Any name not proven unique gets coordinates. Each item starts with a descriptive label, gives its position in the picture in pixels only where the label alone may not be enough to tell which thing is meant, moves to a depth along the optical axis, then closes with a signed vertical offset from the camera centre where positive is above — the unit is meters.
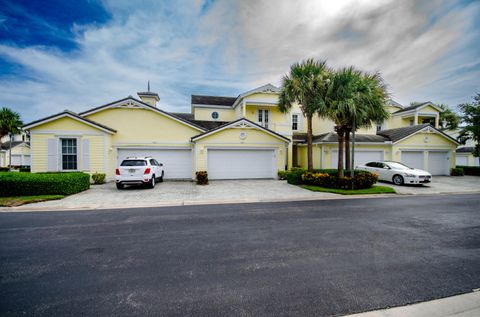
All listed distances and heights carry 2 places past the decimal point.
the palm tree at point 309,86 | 12.49 +4.64
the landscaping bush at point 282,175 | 15.79 -1.15
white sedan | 13.16 -0.88
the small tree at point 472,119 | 18.45 +3.72
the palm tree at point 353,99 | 11.39 +3.47
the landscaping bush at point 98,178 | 13.55 -1.15
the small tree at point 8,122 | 24.59 +4.68
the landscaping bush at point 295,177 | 13.34 -1.11
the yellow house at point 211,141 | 13.80 +1.55
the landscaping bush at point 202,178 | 13.73 -1.18
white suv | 11.23 -0.63
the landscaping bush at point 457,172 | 18.89 -1.13
